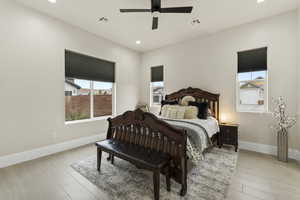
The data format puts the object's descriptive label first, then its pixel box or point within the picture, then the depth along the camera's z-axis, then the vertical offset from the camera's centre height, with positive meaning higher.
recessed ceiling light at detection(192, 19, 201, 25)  3.29 +1.91
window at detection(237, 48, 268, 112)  3.30 +0.48
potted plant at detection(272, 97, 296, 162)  2.78 -0.52
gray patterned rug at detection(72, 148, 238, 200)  1.83 -1.24
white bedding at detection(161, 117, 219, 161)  2.23 -0.61
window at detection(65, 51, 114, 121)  3.66 +0.37
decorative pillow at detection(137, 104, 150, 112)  5.31 -0.28
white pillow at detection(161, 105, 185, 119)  3.36 -0.29
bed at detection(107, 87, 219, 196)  1.88 -0.58
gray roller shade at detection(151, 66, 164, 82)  5.14 +1.00
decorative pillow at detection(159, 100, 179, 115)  4.05 -0.06
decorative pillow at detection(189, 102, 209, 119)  3.43 -0.25
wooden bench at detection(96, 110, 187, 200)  1.82 -0.72
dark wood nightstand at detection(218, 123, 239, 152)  3.28 -0.83
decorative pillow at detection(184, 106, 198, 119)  3.33 -0.29
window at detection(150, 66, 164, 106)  5.17 +0.54
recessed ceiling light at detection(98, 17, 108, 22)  3.26 +1.92
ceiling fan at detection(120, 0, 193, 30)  2.21 +1.48
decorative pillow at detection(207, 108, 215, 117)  3.68 -0.35
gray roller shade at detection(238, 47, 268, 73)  3.26 +0.99
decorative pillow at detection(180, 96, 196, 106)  3.99 +0.00
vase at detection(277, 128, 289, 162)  2.76 -0.91
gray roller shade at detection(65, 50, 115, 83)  3.59 +0.93
